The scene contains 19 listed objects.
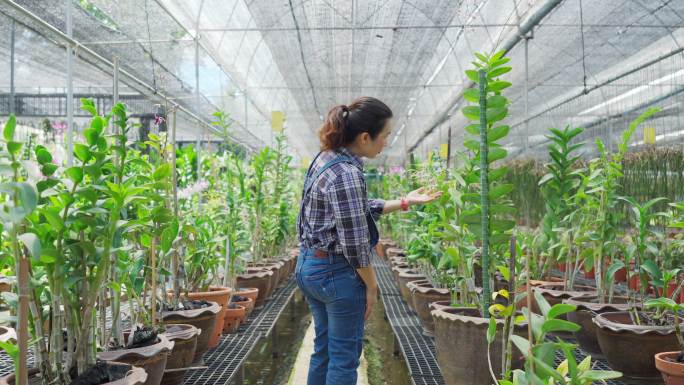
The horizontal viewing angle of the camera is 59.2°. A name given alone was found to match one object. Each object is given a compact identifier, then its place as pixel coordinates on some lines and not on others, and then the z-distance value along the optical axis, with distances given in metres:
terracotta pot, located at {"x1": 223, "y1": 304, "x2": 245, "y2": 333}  3.54
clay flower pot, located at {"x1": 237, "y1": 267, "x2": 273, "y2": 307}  4.30
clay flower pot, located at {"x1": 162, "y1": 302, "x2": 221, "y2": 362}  2.63
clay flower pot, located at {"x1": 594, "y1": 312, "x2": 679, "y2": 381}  2.29
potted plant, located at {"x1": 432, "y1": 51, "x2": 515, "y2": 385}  2.25
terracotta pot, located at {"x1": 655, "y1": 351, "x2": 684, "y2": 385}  1.87
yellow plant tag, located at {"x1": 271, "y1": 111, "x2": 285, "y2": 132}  6.18
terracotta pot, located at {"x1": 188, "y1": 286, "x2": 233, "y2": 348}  3.07
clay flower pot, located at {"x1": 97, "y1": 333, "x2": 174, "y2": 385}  1.91
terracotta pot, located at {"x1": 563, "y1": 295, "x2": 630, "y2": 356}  2.74
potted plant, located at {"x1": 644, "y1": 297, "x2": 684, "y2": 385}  1.88
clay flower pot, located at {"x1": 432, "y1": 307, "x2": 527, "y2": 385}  2.18
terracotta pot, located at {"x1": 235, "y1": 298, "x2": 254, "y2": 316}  3.81
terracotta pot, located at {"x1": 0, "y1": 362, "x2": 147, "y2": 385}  1.61
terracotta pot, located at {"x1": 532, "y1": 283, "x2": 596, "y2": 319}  3.11
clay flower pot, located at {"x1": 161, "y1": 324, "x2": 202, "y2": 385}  2.33
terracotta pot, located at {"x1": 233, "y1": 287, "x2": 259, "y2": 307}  3.95
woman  1.96
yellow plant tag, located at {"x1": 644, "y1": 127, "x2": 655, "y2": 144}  5.64
